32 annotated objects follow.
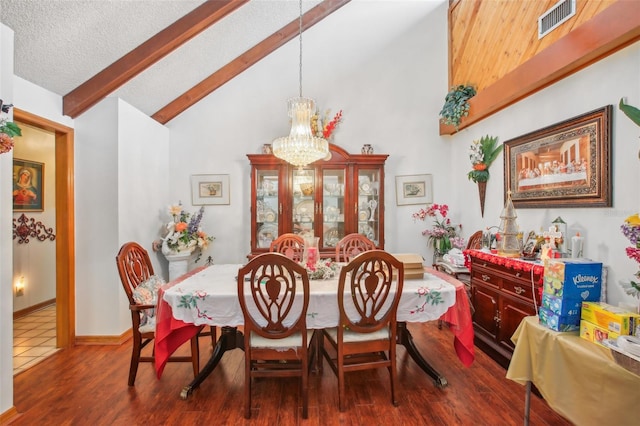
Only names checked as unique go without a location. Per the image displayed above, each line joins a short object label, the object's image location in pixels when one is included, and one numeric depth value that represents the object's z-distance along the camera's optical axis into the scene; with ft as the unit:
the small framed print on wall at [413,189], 13.61
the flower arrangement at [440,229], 12.79
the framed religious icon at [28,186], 11.97
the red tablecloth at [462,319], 6.82
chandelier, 8.32
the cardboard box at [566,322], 4.96
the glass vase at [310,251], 7.93
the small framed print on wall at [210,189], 13.41
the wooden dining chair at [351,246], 10.13
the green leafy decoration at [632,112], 5.08
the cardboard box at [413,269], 7.37
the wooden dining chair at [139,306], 7.17
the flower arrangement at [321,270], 7.50
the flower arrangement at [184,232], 11.75
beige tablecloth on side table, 3.91
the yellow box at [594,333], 4.42
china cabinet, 12.39
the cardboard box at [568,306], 4.95
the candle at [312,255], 7.92
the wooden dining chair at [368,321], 6.09
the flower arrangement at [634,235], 4.67
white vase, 11.70
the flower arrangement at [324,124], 12.89
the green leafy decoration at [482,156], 10.50
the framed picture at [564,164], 6.56
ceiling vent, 7.20
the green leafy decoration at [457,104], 11.39
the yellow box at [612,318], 4.25
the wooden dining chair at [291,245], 10.28
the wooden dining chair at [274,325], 5.85
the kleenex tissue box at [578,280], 4.92
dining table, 6.46
